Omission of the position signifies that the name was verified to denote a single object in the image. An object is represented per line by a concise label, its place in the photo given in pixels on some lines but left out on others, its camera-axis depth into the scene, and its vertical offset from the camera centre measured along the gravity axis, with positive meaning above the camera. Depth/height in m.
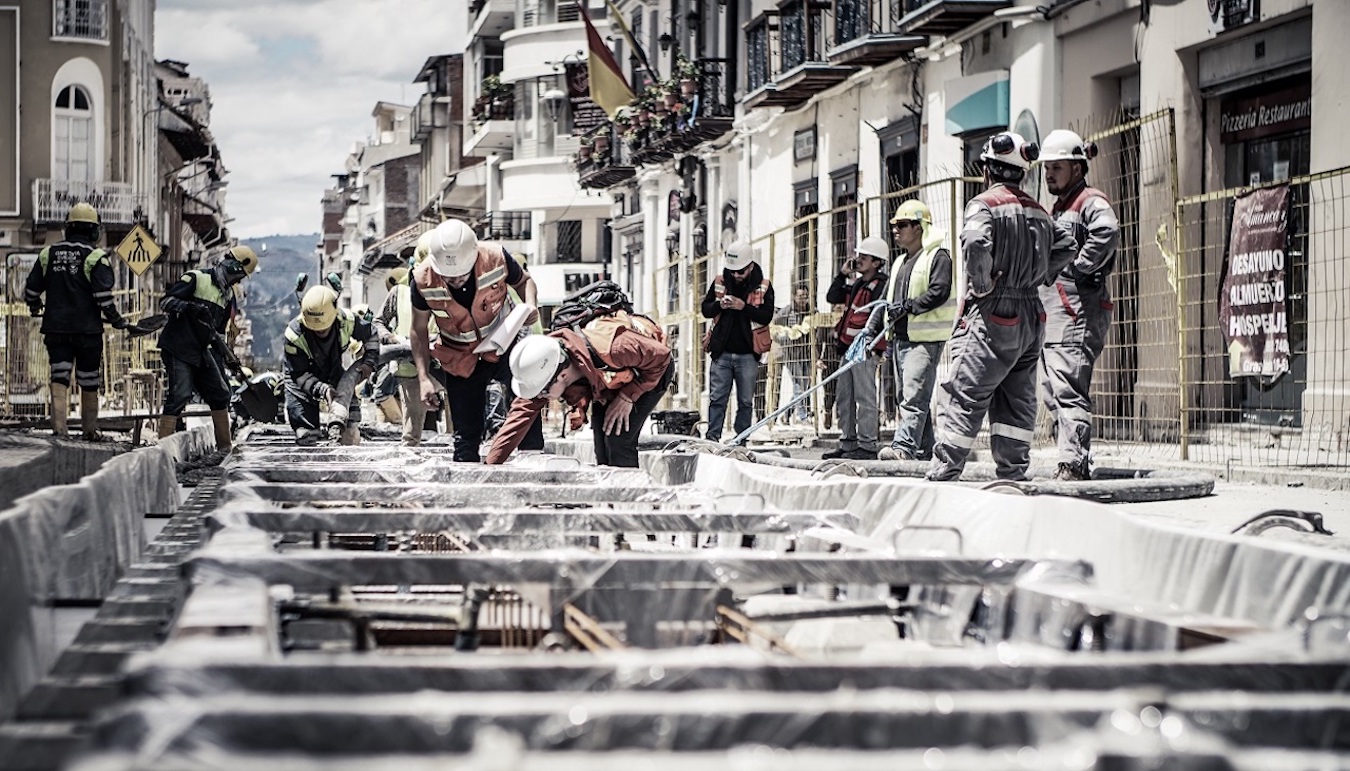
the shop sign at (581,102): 53.50 +7.38
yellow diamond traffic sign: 35.88 +2.23
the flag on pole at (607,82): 39.16 +5.81
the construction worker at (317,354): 17.42 +0.15
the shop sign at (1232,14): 16.03 +2.93
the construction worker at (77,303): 17.48 +0.61
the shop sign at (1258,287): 13.49 +0.56
